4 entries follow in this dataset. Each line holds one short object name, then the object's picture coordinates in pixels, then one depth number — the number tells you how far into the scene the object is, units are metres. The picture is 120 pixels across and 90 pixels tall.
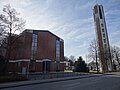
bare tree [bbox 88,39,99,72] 33.59
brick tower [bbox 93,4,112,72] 45.04
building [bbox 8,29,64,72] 30.35
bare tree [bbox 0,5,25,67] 18.21
